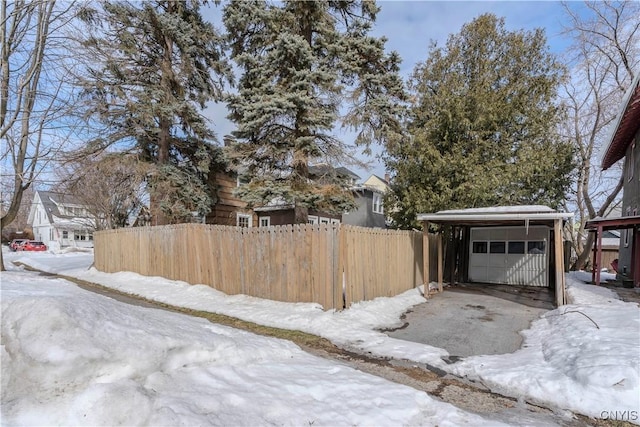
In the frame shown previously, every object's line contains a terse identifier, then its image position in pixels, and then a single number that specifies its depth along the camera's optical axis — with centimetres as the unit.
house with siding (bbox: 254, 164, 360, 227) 2006
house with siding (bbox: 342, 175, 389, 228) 2411
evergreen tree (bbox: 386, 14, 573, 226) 1291
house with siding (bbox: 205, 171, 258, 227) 1628
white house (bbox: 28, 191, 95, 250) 3938
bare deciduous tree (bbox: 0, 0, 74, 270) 973
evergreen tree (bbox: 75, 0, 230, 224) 1339
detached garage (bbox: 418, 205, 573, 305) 1338
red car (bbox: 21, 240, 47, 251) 3484
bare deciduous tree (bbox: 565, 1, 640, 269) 1827
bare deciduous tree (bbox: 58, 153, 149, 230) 1359
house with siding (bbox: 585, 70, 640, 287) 1035
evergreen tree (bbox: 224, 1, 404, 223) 1163
